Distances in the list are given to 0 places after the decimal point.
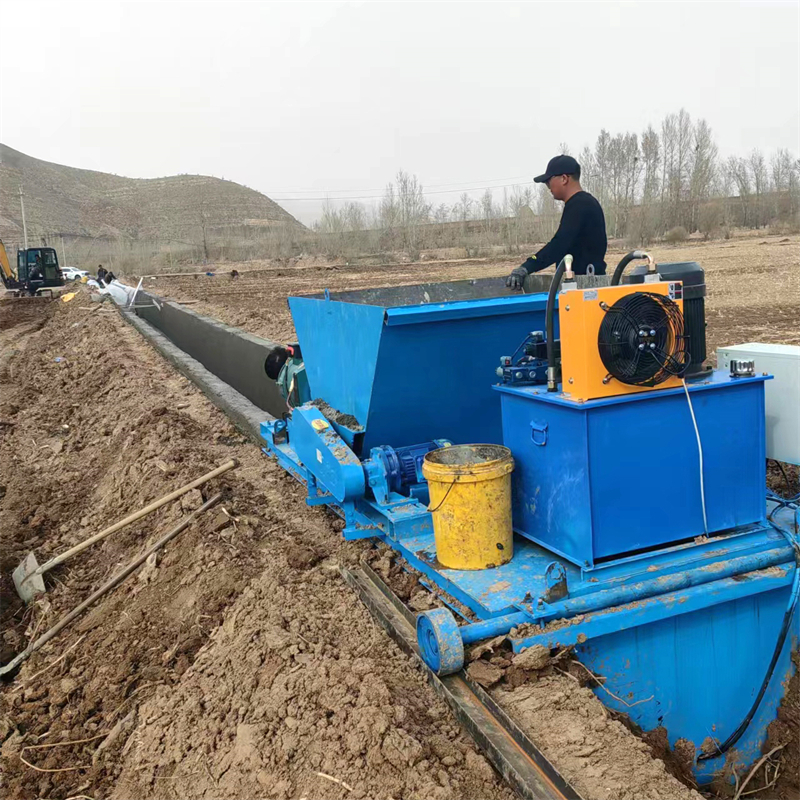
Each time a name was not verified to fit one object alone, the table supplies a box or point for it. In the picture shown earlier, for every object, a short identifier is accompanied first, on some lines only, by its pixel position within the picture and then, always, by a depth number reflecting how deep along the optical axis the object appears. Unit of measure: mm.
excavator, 31172
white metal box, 3980
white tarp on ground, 23547
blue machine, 3270
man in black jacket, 4422
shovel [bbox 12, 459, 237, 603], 5414
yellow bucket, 3596
